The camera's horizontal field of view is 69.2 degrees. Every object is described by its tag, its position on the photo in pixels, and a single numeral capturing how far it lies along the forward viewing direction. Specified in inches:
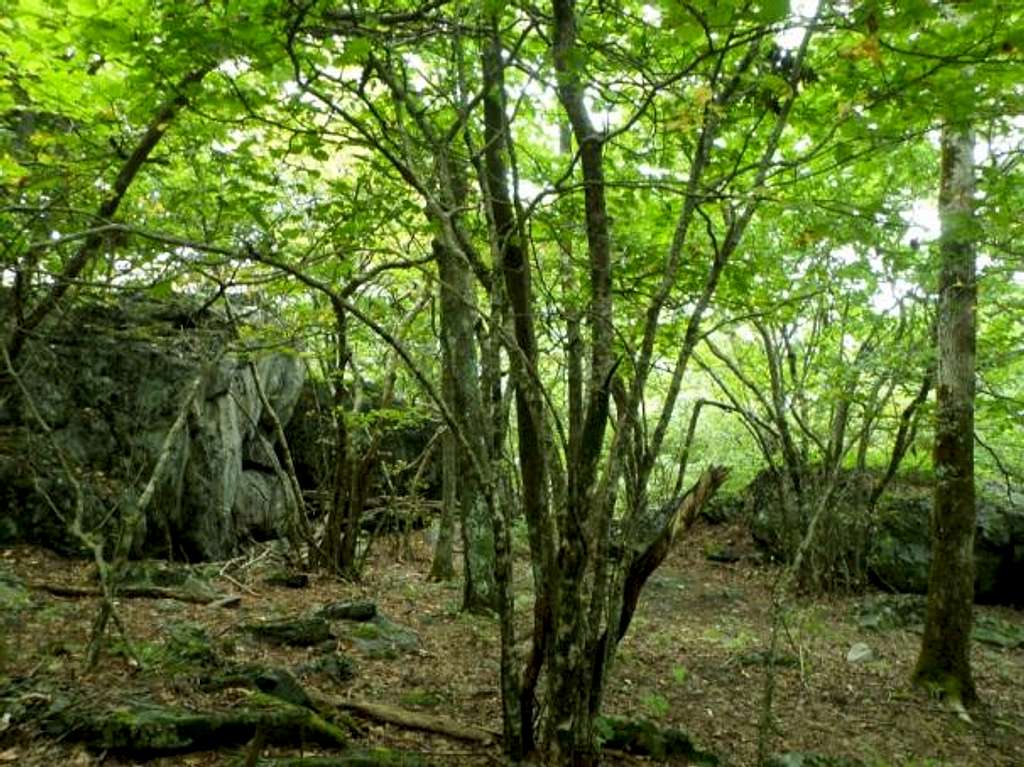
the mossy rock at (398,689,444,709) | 217.2
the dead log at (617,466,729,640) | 182.7
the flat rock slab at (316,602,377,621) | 299.4
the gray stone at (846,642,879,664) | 345.8
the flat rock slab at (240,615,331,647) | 255.9
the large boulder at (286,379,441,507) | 431.3
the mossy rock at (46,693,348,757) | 155.6
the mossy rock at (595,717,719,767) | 197.2
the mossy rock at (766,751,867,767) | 197.8
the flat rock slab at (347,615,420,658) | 267.1
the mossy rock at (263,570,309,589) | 376.2
